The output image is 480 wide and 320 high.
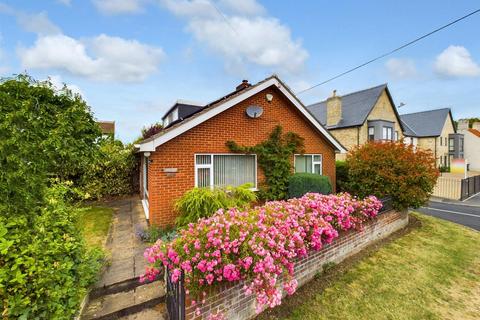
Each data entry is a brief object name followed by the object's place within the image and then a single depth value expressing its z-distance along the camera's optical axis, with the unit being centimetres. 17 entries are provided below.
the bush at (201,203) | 578
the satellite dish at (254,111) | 793
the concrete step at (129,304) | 331
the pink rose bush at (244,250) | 306
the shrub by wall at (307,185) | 795
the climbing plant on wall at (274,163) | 819
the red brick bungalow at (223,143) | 640
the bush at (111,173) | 1030
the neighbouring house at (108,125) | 2754
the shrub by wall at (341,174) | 1195
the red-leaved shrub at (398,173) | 815
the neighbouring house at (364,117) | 2167
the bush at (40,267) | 222
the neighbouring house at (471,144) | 3525
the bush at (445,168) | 3124
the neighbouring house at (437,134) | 3086
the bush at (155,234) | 556
